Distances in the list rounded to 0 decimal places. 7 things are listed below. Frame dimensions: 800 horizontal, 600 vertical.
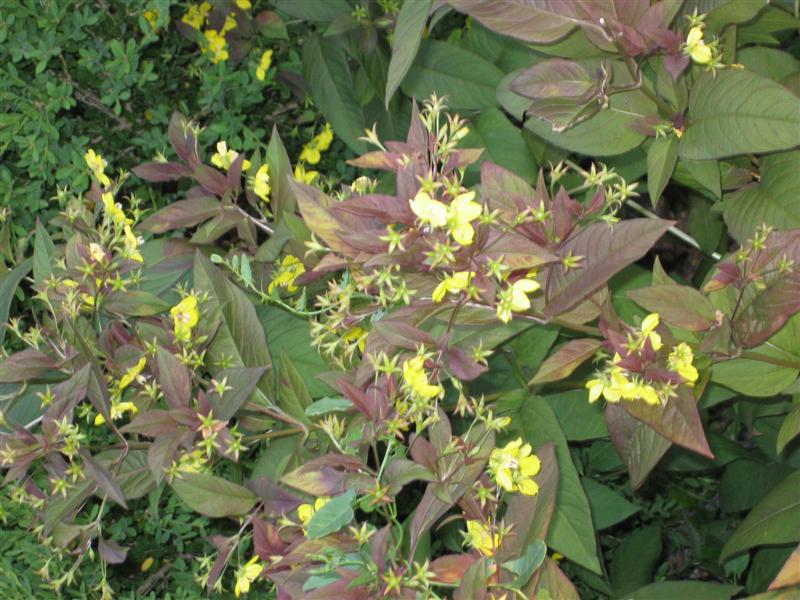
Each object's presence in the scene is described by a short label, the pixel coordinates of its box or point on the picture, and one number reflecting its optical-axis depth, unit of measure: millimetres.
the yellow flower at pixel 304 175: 1355
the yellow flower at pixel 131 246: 1075
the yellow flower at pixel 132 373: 1030
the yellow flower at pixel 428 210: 813
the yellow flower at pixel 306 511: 933
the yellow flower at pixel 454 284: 850
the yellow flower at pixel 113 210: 1099
